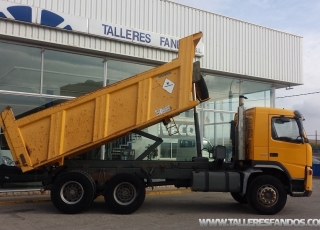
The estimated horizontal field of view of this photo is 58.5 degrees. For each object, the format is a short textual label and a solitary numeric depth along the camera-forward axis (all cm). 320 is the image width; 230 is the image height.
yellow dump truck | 695
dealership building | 924
